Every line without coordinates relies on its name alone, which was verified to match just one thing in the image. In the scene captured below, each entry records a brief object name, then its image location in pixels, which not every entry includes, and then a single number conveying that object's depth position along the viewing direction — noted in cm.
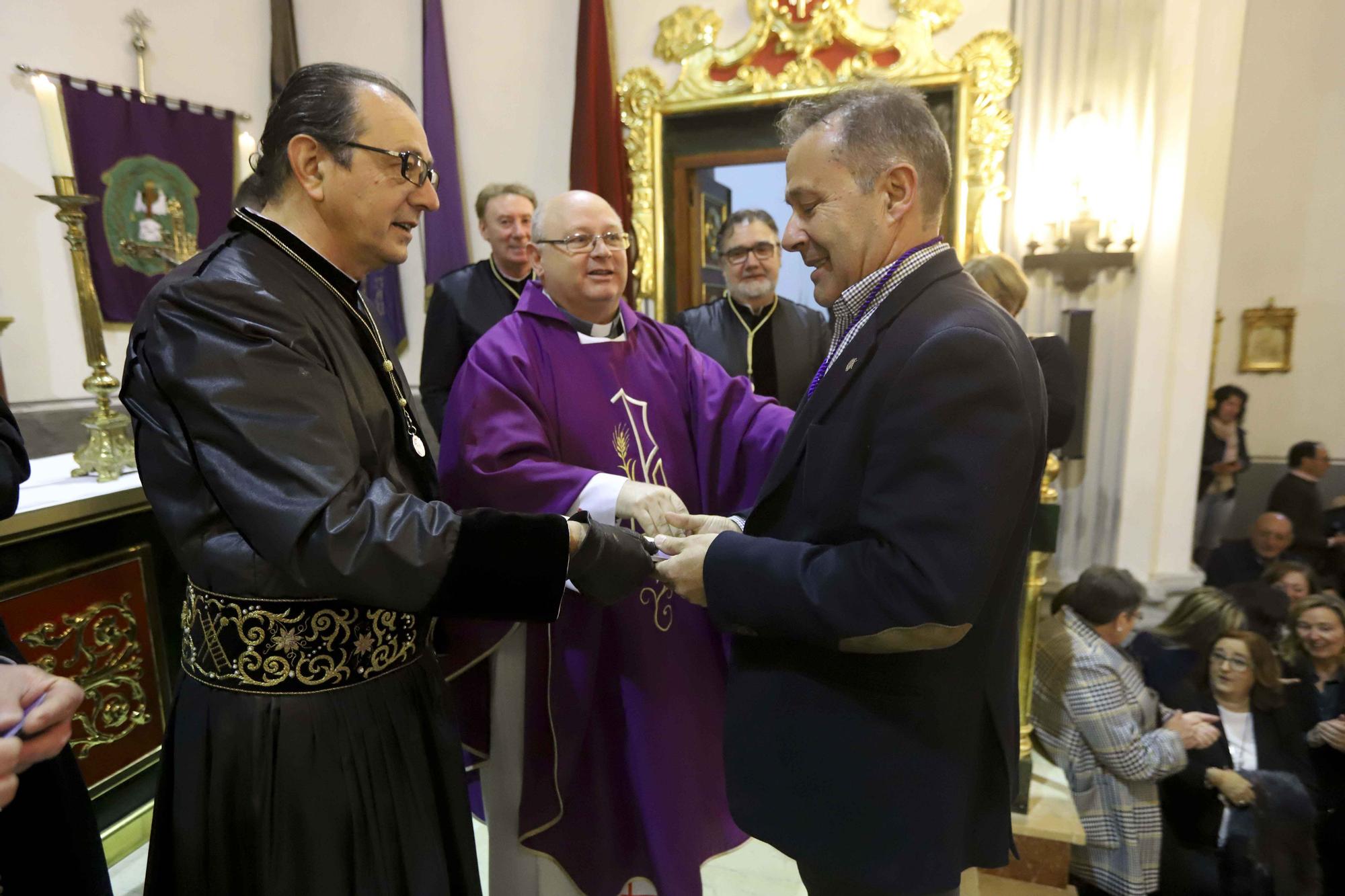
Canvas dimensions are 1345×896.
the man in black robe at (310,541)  114
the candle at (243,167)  519
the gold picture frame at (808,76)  407
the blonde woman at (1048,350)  310
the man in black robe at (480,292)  363
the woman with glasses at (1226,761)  271
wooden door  475
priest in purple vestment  186
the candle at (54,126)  203
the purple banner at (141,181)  448
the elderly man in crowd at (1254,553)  443
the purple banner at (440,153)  491
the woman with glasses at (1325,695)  265
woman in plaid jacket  274
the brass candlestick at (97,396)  245
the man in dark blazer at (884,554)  108
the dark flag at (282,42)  521
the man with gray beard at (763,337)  370
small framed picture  591
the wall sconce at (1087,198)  389
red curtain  458
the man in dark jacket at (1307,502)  450
